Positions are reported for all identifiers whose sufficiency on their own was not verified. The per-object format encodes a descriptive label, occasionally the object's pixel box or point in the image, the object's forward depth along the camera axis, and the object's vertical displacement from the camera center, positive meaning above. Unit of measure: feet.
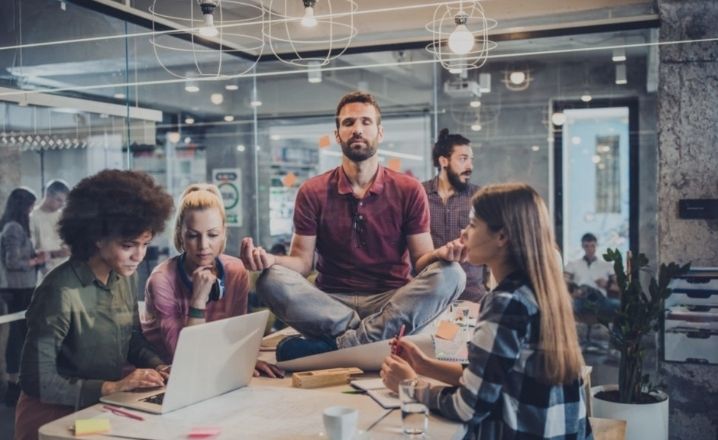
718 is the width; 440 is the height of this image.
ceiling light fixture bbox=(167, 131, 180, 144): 10.32 +0.86
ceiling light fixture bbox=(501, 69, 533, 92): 13.06 +2.06
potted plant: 10.83 -2.71
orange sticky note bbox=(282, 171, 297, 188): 16.06 +0.32
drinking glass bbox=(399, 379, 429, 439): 5.25 -1.62
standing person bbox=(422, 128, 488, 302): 8.12 -0.16
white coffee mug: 4.94 -1.59
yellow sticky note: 5.26 -1.69
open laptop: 5.72 -1.43
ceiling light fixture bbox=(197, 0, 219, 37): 9.30 +2.41
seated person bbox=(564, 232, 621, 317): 12.30 -1.65
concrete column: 11.57 +0.50
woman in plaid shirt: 5.37 -1.18
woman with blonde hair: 7.51 -0.95
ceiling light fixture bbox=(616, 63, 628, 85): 13.28 +2.14
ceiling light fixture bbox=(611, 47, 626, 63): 13.07 +2.44
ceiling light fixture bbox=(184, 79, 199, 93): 10.43 +1.63
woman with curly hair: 6.55 -1.09
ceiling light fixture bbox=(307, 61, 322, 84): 13.87 +2.40
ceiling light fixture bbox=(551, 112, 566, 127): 13.38 +1.35
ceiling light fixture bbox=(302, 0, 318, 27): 9.41 +2.46
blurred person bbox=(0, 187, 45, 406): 7.03 -0.61
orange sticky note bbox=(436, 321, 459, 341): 7.68 -1.50
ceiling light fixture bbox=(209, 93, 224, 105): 14.03 +1.94
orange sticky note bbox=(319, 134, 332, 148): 13.93 +1.05
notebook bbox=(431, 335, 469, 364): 7.53 -1.68
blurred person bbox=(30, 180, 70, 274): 7.17 -0.22
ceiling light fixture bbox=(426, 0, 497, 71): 10.95 +2.50
